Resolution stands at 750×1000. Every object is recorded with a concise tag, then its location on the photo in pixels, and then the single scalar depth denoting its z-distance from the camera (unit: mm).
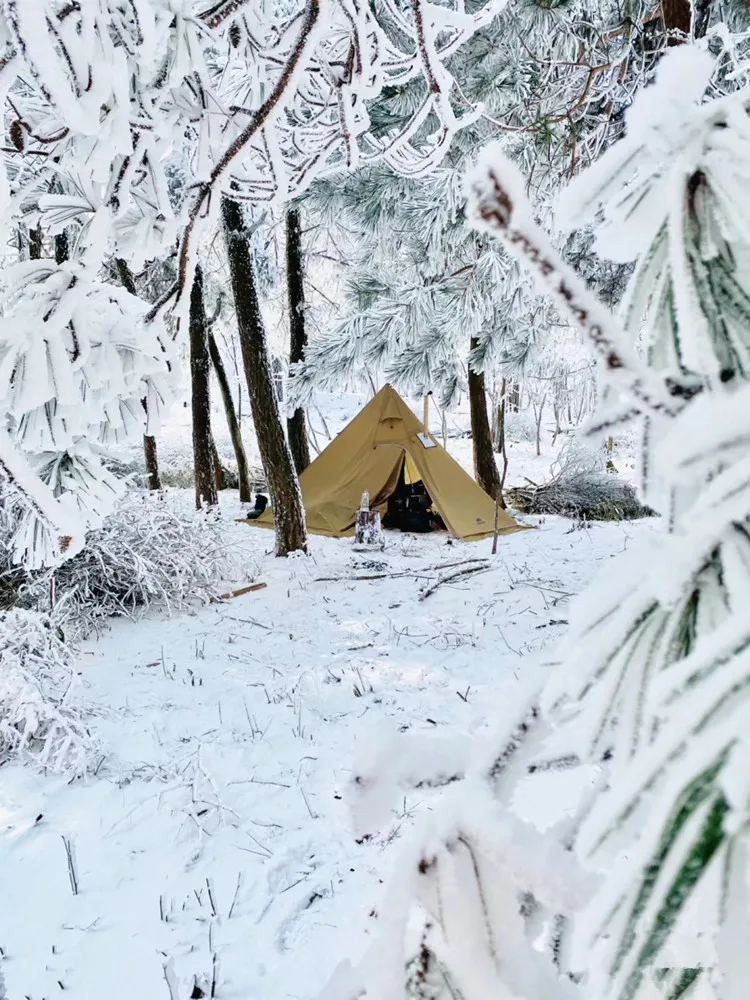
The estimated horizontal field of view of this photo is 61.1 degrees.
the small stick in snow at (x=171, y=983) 1438
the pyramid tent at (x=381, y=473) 7031
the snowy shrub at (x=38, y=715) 2541
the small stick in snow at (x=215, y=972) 1574
